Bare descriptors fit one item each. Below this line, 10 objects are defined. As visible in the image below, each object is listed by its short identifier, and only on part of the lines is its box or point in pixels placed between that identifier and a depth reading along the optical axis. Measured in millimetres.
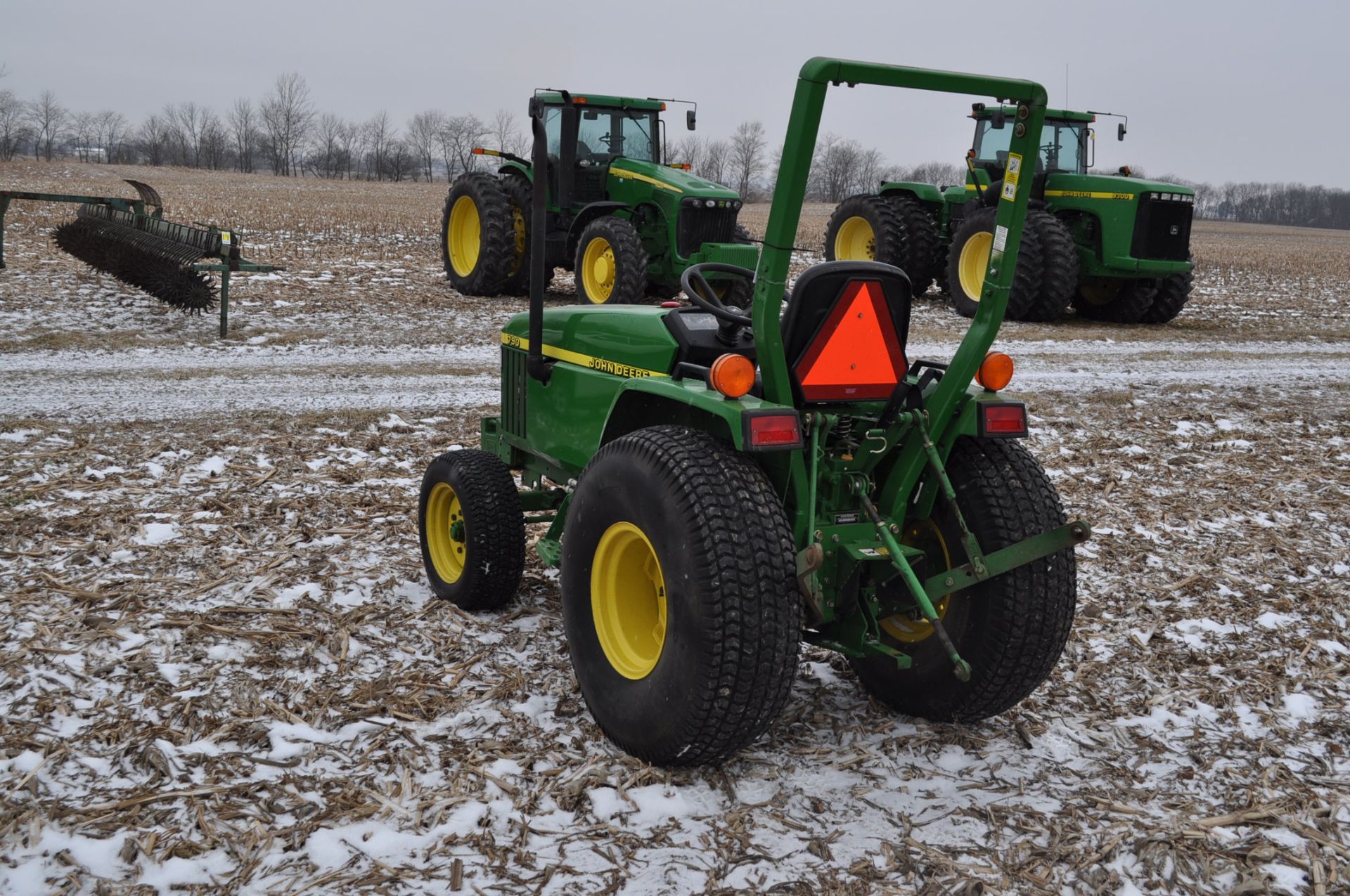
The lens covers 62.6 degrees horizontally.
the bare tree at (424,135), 105669
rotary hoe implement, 10031
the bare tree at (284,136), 91000
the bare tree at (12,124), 80250
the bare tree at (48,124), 95375
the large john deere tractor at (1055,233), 12547
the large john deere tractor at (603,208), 12102
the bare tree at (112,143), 87225
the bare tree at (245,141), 95312
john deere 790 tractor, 2996
